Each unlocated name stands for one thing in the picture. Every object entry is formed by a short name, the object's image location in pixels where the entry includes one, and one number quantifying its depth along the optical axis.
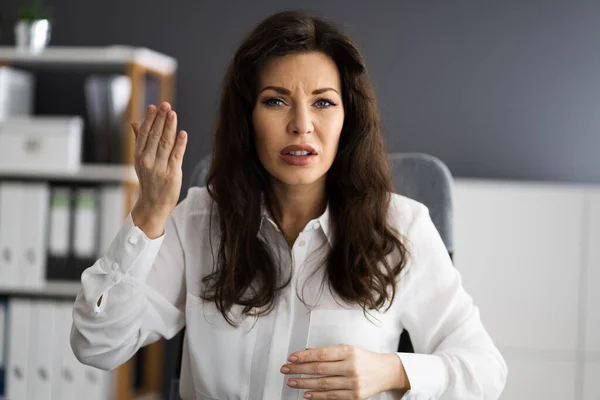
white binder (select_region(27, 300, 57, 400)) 2.65
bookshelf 2.60
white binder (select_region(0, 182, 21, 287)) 2.66
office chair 1.63
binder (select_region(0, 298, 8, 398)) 2.69
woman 1.40
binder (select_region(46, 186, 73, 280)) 2.66
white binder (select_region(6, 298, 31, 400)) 2.66
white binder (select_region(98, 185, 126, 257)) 2.63
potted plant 2.76
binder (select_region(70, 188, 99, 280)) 2.65
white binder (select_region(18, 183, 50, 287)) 2.65
